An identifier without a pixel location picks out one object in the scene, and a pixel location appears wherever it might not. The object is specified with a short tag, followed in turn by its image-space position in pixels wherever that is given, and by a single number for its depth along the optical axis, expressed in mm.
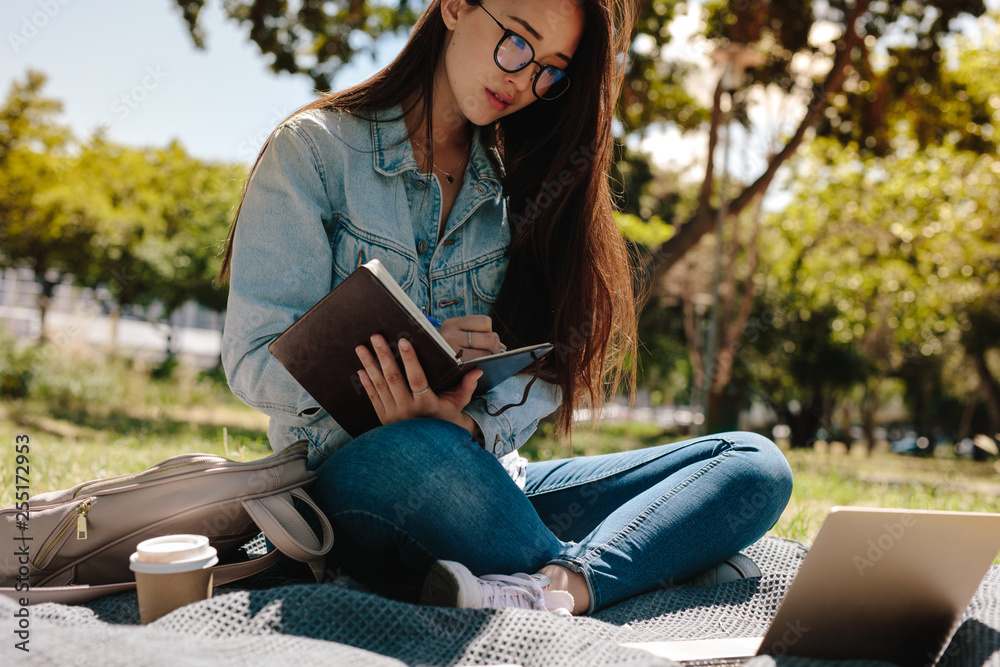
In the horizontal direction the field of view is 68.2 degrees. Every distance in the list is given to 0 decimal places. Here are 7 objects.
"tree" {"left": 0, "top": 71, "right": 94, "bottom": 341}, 14422
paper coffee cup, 1339
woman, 1669
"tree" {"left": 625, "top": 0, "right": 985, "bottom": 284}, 8555
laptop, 1304
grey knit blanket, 1118
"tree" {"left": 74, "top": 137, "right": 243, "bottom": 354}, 14375
